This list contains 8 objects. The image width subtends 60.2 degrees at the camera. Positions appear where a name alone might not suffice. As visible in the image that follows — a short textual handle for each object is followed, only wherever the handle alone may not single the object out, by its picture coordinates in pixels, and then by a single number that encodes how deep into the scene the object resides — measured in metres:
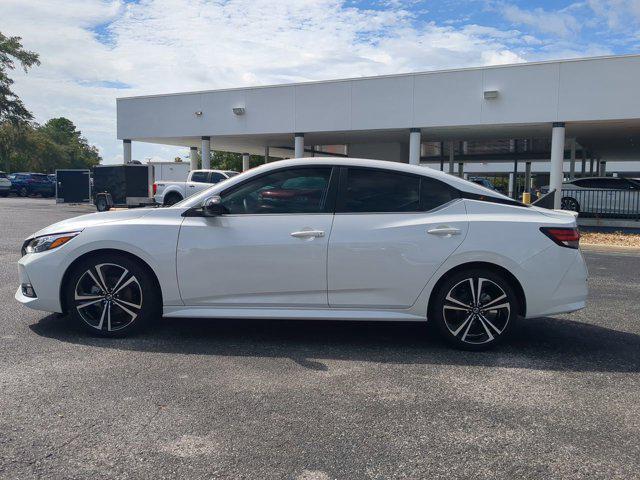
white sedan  4.66
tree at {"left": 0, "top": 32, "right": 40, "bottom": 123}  47.75
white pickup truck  21.41
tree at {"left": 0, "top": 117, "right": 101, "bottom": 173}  51.31
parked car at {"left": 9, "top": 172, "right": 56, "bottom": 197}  38.69
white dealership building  17.41
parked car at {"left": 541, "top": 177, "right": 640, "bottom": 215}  18.42
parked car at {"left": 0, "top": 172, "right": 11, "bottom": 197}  37.41
